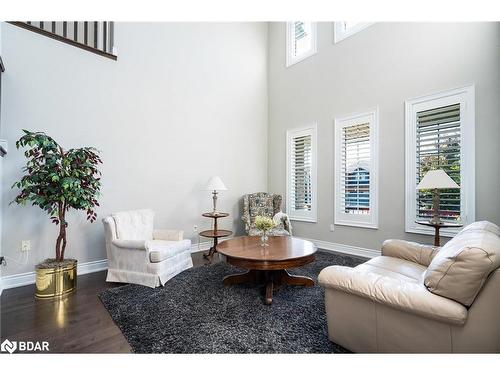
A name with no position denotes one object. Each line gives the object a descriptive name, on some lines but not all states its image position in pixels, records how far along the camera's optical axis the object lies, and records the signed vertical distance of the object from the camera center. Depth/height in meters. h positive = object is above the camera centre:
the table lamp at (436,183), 2.89 +0.07
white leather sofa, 1.25 -0.64
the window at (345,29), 4.20 +2.76
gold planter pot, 2.59 -1.00
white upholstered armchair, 2.86 -0.78
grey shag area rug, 1.76 -1.12
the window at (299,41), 4.93 +3.04
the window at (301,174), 4.90 +0.29
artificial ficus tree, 2.59 +0.06
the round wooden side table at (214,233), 3.99 -0.75
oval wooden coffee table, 2.41 -0.69
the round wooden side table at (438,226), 3.00 -0.44
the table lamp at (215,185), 4.20 +0.04
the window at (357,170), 4.05 +0.31
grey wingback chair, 4.81 -0.37
